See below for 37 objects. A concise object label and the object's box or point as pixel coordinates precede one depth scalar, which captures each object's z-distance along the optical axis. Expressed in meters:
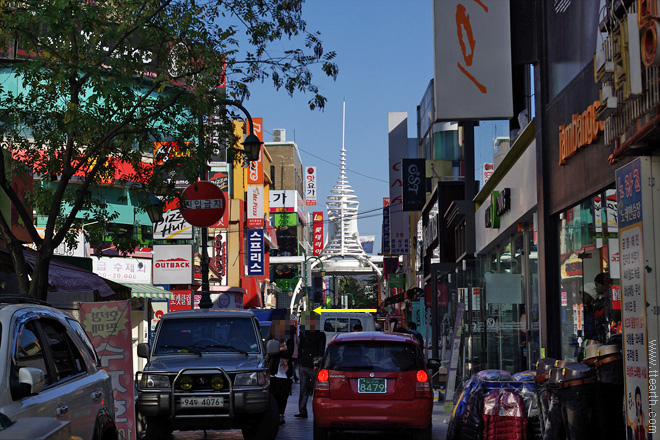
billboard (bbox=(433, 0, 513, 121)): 15.44
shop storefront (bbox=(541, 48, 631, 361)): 11.13
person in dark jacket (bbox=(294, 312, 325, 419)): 18.03
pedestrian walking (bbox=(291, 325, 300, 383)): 22.55
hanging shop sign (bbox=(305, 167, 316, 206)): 143.38
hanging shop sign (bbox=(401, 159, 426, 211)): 42.06
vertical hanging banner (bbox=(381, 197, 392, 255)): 64.96
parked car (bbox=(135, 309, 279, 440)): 12.77
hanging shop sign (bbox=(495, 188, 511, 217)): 18.75
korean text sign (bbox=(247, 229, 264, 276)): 61.19
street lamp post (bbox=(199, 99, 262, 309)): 15.48
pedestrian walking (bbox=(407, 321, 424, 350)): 23.23
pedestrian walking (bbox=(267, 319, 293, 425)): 15.22
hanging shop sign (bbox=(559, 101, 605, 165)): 11.27
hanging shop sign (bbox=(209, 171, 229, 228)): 59.40
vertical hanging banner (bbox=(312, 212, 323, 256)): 128.57
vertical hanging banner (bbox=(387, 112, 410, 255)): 58.62
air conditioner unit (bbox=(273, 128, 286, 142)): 143.38
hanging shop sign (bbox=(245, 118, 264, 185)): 67.38
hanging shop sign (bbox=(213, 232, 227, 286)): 58.16
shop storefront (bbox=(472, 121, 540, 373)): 16.73
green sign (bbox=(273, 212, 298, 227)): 116.56
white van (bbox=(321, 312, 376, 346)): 31.47
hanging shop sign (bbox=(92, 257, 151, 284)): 36.59
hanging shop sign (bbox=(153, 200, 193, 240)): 25.81
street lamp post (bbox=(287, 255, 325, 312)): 109.22
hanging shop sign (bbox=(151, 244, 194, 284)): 26.19
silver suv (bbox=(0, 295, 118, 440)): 5.44
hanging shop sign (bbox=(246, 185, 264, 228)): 66.38
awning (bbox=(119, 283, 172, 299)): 30.79
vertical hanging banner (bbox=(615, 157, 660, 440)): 7.67
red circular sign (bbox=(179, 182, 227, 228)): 19.33
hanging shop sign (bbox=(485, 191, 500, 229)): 20.42
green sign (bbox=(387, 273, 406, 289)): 70.32
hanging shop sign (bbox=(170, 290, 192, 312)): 30.52
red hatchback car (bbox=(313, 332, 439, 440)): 12.46
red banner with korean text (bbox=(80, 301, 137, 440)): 10.94
